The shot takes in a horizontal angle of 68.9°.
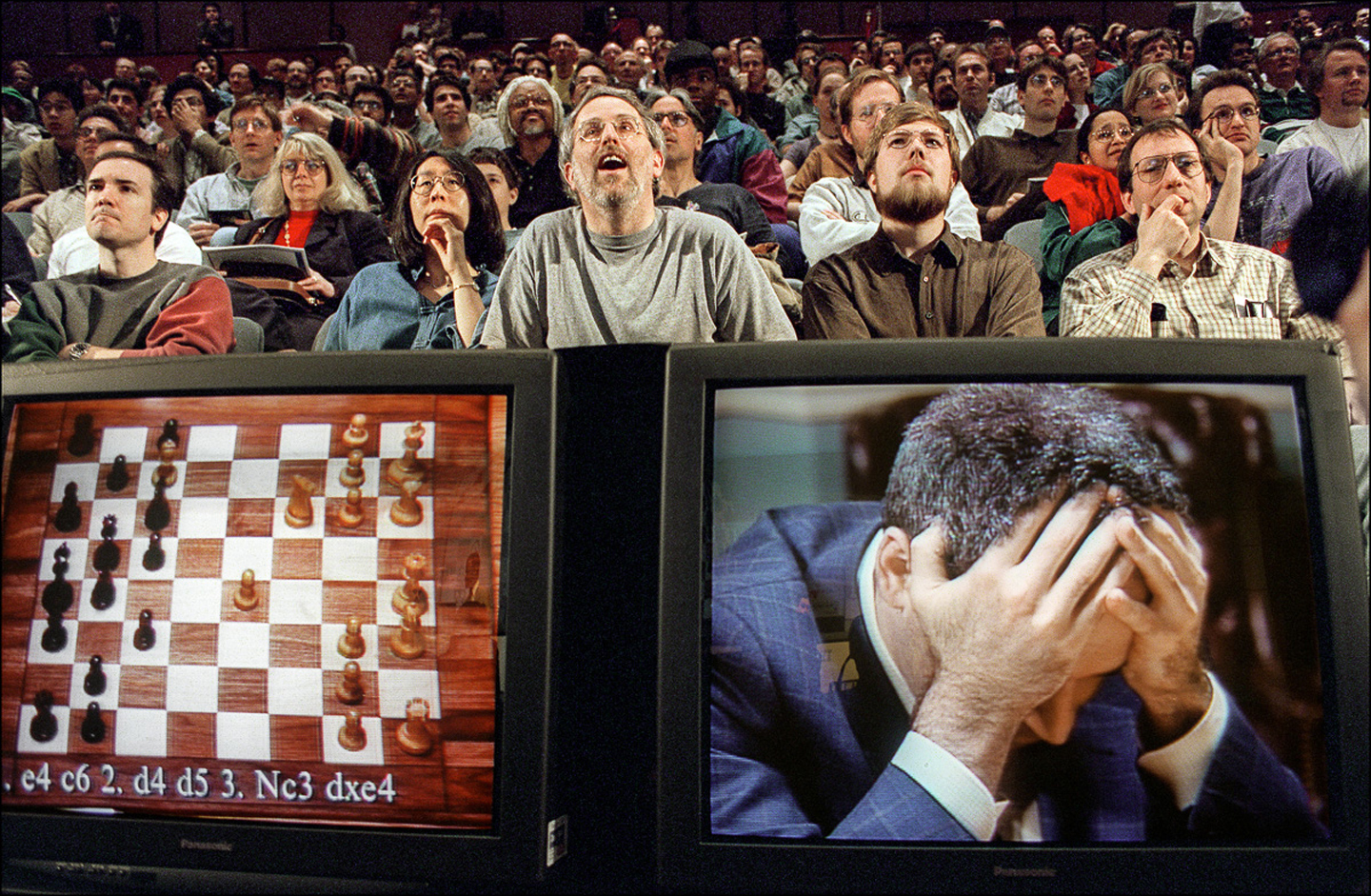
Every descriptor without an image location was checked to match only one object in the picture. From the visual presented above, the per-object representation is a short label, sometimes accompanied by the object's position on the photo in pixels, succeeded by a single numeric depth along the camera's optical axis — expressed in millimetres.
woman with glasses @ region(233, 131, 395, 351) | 3029
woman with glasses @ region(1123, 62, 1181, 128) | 3557
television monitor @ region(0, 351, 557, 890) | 801
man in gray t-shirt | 2051
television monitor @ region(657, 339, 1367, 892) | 760
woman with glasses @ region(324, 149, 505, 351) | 2359
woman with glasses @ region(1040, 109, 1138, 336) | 2541
